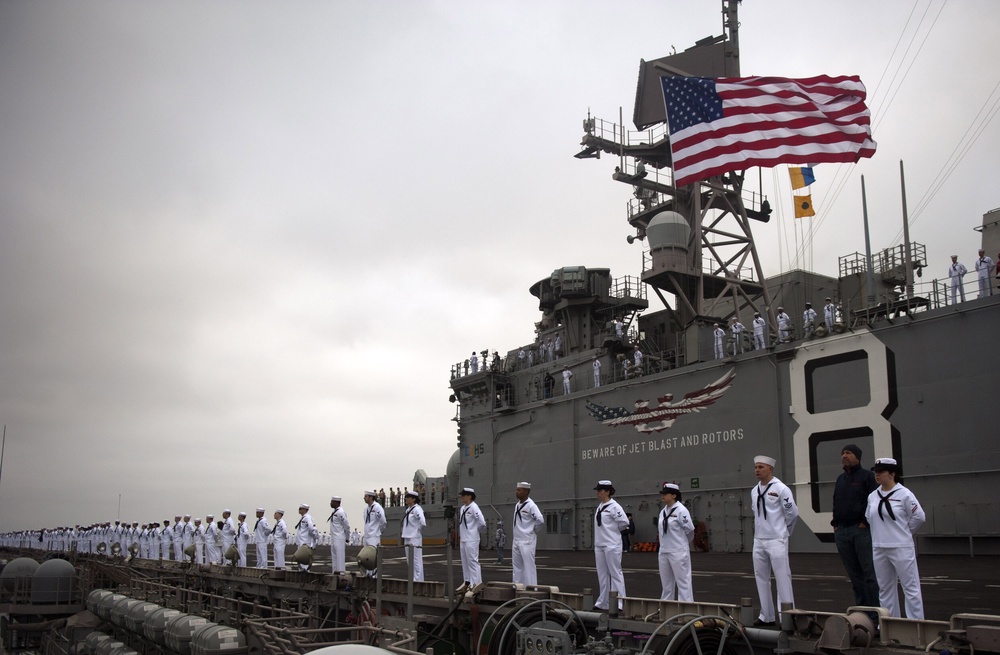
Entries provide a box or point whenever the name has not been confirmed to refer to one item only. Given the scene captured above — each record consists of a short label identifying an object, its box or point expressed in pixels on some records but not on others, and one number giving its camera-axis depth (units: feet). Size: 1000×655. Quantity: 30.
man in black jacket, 26.96
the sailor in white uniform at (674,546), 31.96
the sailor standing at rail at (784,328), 74.23
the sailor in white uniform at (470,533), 42.83
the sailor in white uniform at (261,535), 66.03
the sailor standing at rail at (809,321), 73.77
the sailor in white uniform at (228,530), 77.22
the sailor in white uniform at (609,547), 35.65
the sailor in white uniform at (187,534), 92.54
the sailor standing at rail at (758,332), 76.33
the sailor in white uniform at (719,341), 79.25
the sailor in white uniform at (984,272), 61.30
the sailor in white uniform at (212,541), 80.94
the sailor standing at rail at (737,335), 78.54
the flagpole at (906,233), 62.38
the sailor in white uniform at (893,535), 24.58
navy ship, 60.34
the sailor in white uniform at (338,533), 52.19
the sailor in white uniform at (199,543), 83.20
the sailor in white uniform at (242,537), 73.82
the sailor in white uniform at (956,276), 61.46
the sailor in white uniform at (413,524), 46.39
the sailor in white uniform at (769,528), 27.30
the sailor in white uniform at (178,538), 94.68
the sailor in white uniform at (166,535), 98.22
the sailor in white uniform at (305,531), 59.52
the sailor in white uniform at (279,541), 63.10
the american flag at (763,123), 65.41
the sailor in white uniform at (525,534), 39.83
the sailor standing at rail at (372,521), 51.06
